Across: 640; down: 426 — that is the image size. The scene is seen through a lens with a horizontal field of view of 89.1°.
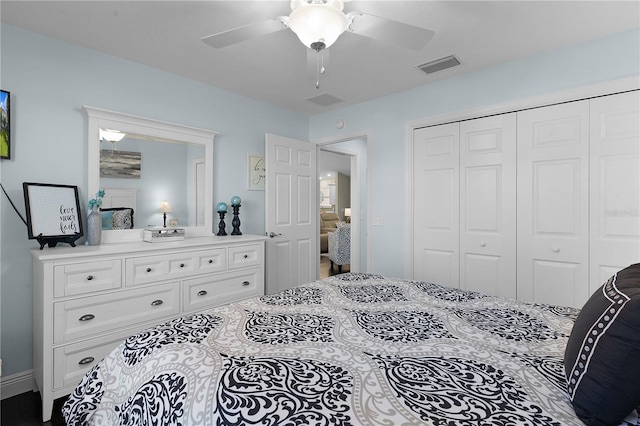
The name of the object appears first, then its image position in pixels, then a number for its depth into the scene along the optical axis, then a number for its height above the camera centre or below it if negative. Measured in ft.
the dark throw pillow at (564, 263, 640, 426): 2.33 -1.13
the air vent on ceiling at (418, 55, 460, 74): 8.82 +4.21
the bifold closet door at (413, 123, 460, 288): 10.27 +0.29
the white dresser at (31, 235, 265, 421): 6.43 -1.90
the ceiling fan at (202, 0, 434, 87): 5.17 +3.10
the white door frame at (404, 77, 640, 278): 7.62 +2.96
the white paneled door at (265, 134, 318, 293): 12.00 +0.03
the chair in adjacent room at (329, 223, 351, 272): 20.13 -2.03
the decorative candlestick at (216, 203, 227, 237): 10.69 -0.13
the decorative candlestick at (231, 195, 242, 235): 11.02 -0.10
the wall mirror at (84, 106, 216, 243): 8.52 +1.19
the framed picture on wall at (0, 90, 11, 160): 7.03 +1.85
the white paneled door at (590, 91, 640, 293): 7.41 +0.70
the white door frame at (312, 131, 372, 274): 12.12 +1.01
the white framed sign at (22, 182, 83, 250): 7.12 -0.03
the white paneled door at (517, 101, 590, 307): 8.09 +0.26
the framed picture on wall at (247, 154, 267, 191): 12.09 +1.55
